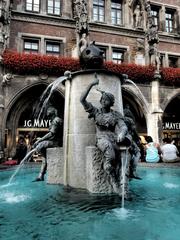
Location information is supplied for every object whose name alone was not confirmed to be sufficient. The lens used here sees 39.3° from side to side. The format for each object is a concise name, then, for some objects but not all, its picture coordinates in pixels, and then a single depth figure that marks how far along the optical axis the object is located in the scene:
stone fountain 4.09
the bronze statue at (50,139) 5.25
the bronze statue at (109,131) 3.75
